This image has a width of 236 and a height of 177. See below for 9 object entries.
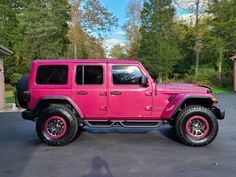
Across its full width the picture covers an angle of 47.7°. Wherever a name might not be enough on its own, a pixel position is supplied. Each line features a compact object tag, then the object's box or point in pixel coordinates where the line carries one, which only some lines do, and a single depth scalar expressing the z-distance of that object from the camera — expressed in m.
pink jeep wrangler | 6.06
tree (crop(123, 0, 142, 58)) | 43.29
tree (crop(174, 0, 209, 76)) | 31.20
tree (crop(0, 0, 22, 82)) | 32.28
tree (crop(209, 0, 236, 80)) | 26.77
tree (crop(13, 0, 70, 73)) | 32.03
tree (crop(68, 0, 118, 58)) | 35.53
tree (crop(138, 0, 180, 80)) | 32.56
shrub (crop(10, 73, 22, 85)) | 29.94
